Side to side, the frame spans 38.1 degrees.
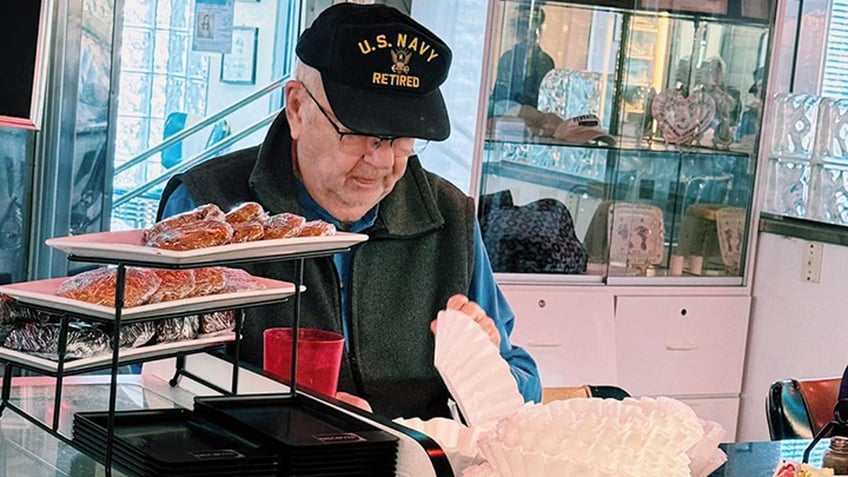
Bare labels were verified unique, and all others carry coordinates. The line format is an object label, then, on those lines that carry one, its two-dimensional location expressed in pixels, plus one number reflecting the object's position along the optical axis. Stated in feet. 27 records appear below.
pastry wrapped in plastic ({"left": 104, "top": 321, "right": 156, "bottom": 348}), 4.38
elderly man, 6.63
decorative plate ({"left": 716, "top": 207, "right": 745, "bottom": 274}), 14.80
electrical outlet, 13.82
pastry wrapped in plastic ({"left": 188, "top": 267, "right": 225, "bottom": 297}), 4.32
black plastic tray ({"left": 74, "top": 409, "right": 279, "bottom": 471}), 3.86
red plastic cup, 5.04
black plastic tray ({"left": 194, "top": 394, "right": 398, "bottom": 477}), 4.00
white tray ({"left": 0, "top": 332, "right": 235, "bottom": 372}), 4.24
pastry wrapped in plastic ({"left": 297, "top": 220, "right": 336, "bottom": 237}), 4.44
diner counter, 4.22
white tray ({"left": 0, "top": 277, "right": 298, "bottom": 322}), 4.00
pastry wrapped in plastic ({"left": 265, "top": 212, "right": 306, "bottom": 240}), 4.35
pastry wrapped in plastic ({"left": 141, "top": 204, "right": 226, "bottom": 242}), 4.24
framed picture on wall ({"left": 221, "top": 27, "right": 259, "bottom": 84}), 13.93
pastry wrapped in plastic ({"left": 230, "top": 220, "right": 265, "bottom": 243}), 4.24
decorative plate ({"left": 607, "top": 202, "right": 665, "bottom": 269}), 14.21
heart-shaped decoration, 14.30
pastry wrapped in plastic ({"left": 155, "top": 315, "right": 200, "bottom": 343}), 4.67
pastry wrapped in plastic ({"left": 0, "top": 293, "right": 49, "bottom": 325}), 4.42
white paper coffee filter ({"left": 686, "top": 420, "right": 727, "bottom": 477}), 4.88
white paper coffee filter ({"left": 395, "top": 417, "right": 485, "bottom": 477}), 4.40
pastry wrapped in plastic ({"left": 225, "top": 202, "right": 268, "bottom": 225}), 4.50
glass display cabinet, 13.62
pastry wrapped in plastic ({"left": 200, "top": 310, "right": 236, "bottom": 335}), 4.95
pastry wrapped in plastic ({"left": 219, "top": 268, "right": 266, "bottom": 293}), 4.46
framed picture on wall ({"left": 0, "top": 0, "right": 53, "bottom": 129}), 6.14
